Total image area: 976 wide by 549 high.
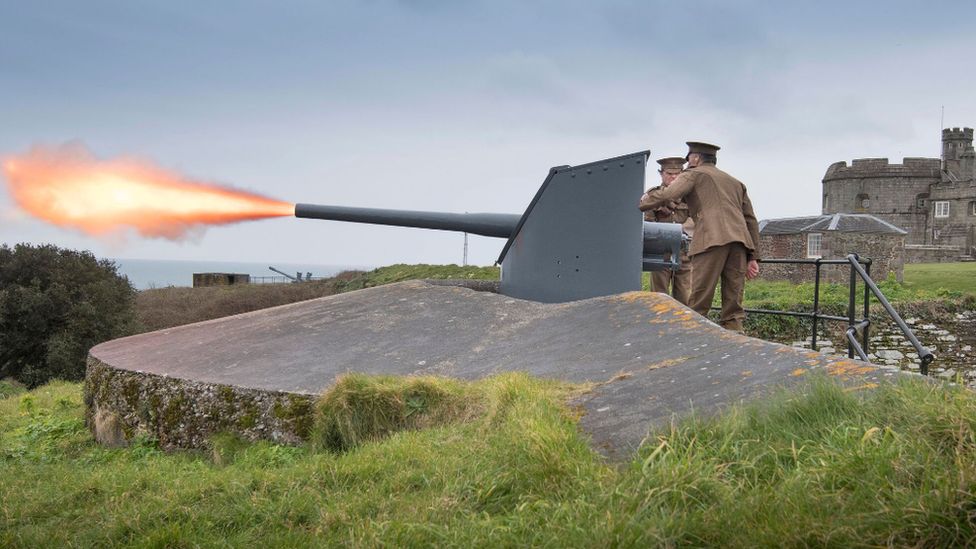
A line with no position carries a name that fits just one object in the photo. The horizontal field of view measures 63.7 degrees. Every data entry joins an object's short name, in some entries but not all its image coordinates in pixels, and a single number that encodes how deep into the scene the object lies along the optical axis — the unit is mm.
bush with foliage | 19516
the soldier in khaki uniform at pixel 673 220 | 8094
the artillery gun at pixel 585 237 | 6402
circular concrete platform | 3531
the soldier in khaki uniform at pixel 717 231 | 6453
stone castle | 63969
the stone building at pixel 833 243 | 33469
